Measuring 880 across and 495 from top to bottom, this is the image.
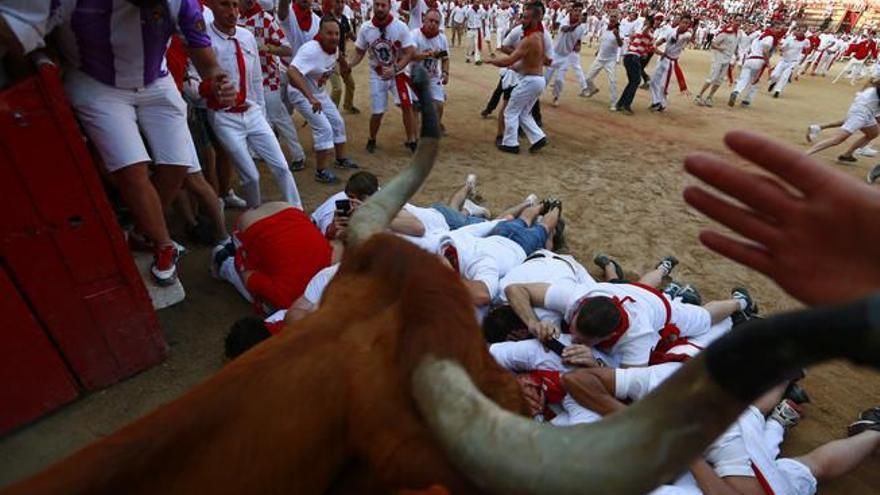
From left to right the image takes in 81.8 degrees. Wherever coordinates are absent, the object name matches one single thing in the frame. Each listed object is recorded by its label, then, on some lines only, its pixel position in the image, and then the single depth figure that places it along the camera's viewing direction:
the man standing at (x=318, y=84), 7.49
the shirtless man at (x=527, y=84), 9.55
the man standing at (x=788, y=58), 18.84
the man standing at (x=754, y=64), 15.48
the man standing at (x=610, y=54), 14.31
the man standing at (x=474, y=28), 21.58
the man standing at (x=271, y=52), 7.24
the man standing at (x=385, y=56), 8.82
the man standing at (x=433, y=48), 9.43
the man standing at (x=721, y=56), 15.30
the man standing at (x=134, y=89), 3.42
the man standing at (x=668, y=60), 13.80
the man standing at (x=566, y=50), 13.08
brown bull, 0.85
